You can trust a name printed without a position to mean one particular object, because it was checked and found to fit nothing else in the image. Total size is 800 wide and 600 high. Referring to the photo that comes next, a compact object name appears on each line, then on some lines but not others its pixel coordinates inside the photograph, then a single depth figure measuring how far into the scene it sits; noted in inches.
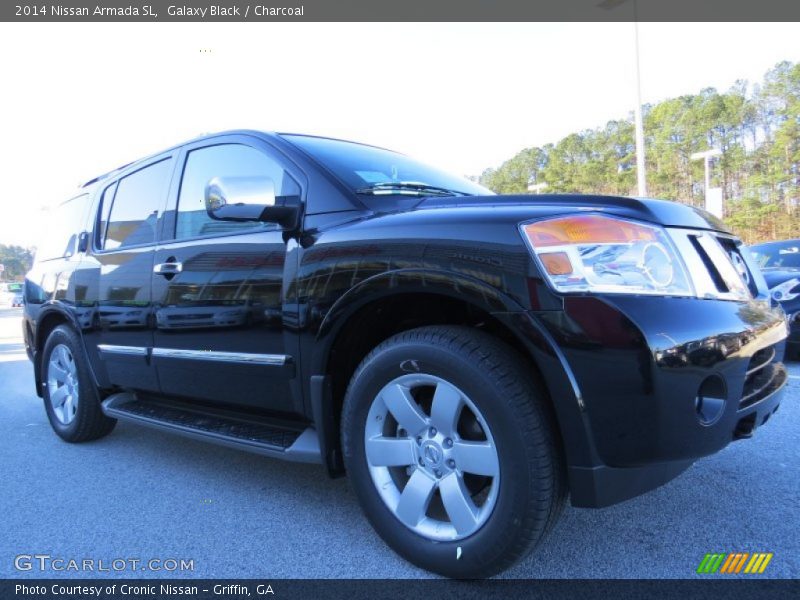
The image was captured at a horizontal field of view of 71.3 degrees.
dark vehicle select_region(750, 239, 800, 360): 219.3
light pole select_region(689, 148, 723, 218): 464.4
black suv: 63.4
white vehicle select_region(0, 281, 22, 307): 1723.1
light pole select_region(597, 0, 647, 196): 478.6
